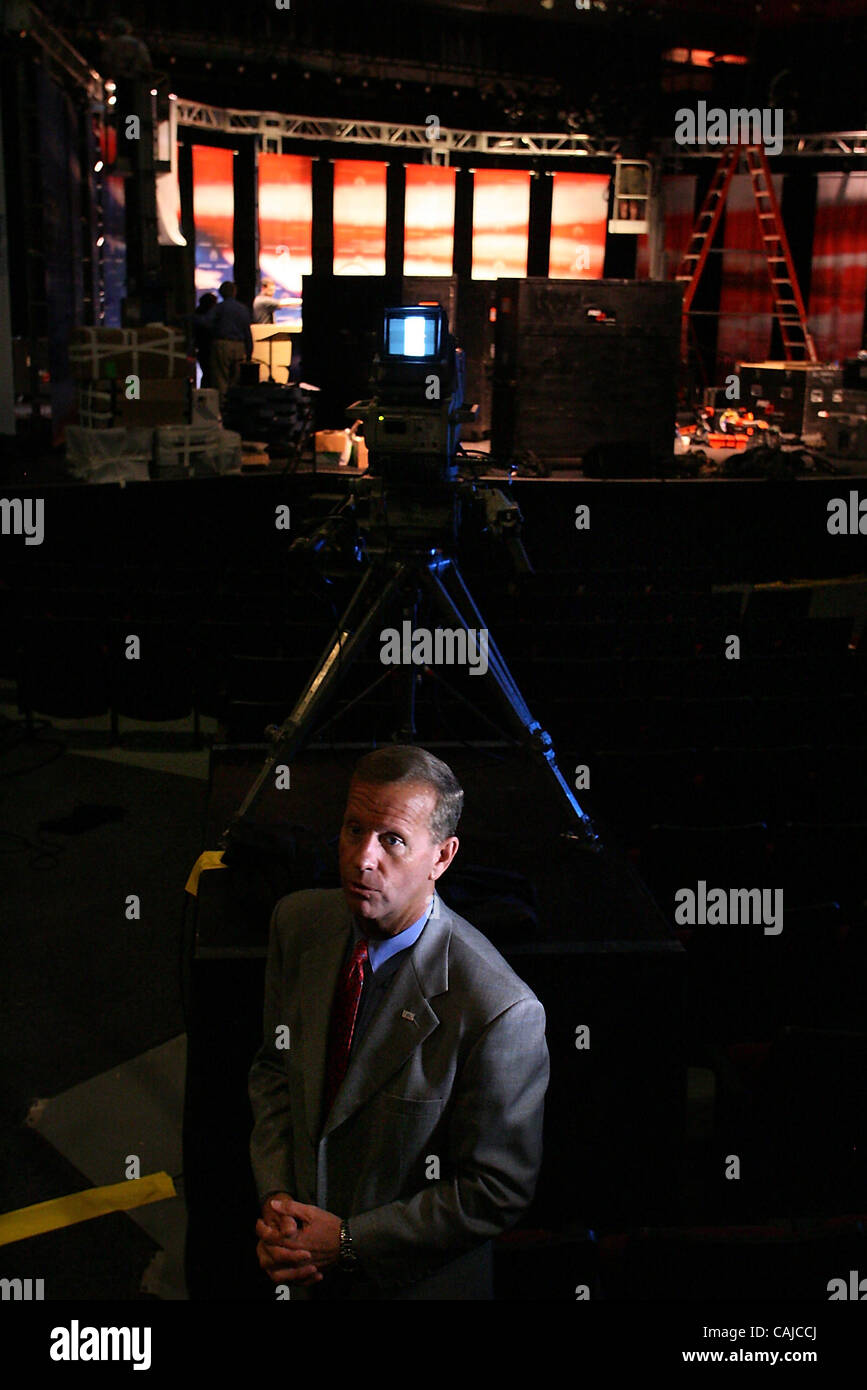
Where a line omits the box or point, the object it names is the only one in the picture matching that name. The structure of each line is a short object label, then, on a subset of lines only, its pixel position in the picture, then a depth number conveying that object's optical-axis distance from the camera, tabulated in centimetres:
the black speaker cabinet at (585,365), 1122
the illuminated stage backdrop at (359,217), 1734
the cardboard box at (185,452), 955
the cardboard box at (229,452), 1000
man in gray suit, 205
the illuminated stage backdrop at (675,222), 1820
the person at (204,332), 1314
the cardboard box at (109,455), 916
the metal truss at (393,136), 1593
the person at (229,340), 1308
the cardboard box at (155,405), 962
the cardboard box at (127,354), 952
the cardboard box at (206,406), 1058
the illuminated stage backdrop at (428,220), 1775
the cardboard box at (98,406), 945
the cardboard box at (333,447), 1100
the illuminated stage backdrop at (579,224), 1845
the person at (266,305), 1521
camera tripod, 364
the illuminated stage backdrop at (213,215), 1636
